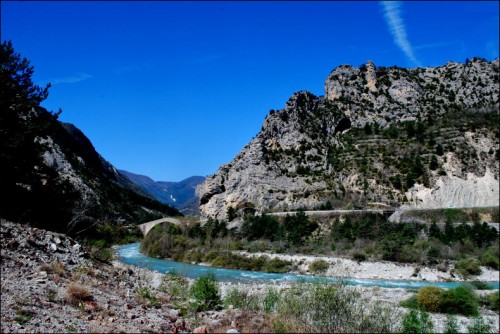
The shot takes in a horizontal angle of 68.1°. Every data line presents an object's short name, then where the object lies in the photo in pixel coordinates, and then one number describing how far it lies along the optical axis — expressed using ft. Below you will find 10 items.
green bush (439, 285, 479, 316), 66.03
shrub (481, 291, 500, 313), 62.71
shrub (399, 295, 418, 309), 70.79
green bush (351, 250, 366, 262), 138.16
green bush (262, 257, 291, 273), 138.95
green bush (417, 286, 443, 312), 71.26
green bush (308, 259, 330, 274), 126.14
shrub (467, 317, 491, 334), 44.39
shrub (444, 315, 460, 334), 47.07
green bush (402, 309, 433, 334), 40.68
